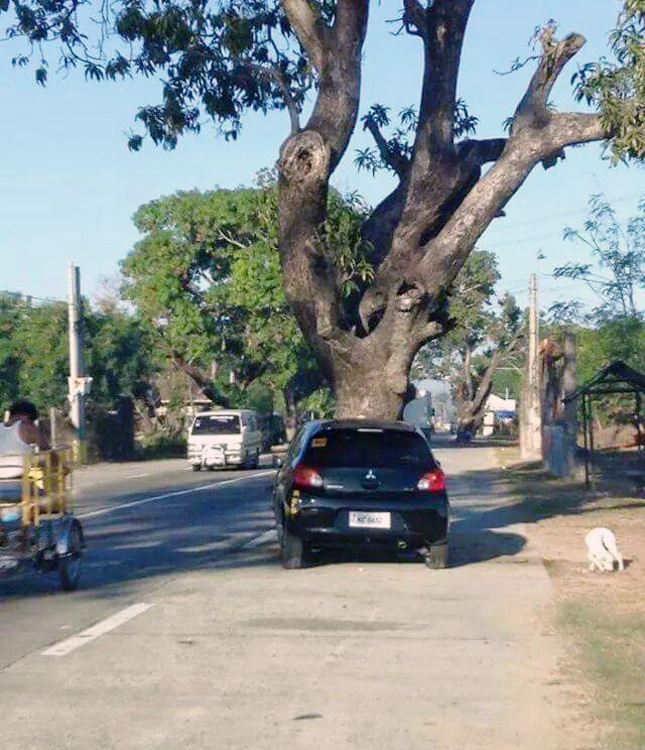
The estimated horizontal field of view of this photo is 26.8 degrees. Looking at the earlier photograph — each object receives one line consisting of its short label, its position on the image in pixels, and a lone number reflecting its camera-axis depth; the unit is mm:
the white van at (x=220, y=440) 42188
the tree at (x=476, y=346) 73938
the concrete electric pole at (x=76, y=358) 40844
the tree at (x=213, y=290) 57125
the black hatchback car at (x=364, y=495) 14633
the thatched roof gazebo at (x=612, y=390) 26156
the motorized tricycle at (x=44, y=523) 12102
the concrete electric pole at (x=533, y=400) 50000
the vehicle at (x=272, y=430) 60000
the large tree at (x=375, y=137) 16500
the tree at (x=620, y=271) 30328
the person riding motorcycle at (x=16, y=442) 12562
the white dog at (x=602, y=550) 14789
